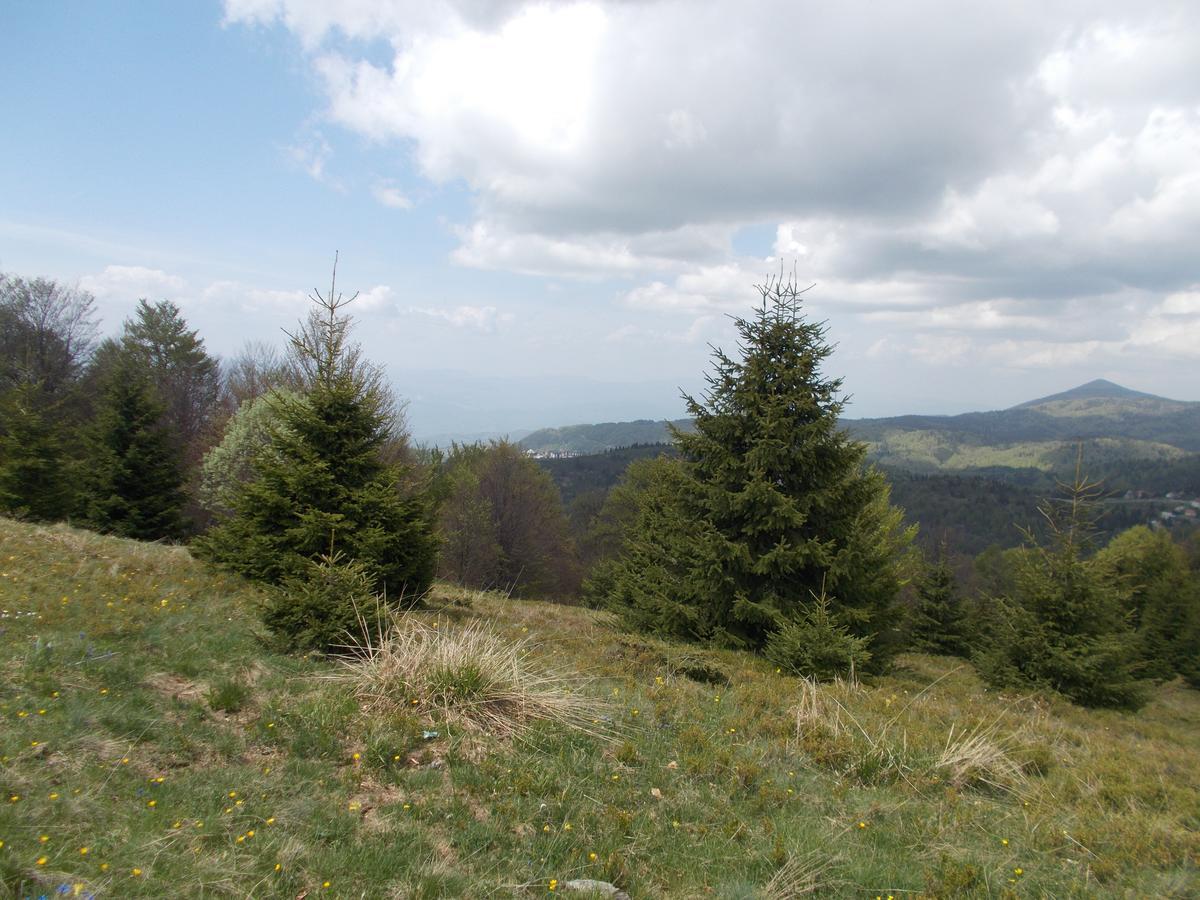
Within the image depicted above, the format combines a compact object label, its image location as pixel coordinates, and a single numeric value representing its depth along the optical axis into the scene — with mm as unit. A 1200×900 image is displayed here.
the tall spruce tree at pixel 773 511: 9336
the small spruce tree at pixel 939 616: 25250
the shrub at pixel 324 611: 6246
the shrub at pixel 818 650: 8031
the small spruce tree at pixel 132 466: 16891
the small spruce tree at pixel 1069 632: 12273
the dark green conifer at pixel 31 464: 16406
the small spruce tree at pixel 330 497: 8172
